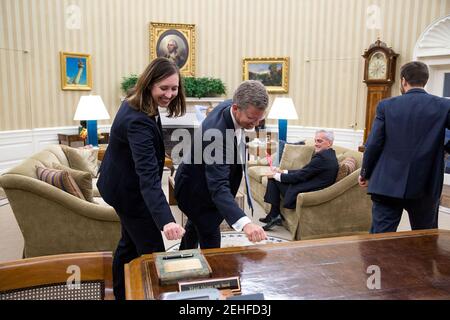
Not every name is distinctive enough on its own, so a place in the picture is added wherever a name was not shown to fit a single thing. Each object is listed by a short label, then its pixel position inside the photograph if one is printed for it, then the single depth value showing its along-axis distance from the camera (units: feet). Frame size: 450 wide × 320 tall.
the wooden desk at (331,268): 4.59
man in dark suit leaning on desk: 6.75
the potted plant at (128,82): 28.81
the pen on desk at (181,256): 5.36
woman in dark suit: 6.77
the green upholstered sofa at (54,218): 10.84
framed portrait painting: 29.84
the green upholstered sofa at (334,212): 13.73
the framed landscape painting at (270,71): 30.73
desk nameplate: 4.50
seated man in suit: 13.99
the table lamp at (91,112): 18.39
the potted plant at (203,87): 30.14
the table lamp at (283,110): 20.59
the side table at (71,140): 26.19
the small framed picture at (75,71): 26.96
